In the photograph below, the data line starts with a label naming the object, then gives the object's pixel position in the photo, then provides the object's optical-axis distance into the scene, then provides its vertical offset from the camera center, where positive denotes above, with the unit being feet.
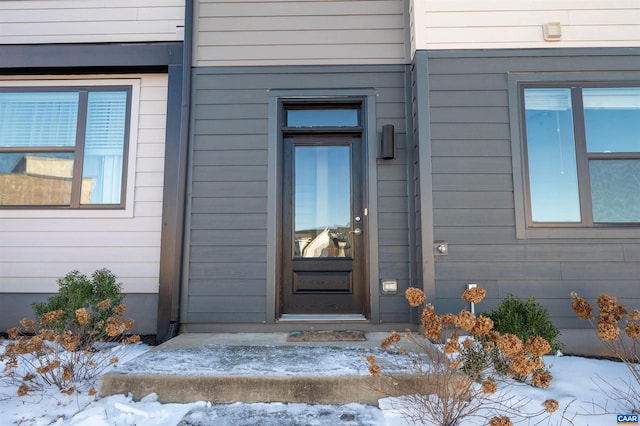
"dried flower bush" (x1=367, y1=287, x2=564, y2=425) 5.53 -2.04
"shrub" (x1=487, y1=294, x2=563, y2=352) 7.84 -1.46
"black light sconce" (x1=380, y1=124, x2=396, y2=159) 10.92 +3.20
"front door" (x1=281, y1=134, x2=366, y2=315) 11.27 +0.83
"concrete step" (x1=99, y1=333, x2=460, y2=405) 6.83 -2.38
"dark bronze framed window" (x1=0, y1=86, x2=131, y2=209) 11.88 +3.44
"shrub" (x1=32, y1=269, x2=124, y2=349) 8.88 -1.24
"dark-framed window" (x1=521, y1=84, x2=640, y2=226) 10.30 +2.79
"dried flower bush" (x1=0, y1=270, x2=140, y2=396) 7.05 -1.78
